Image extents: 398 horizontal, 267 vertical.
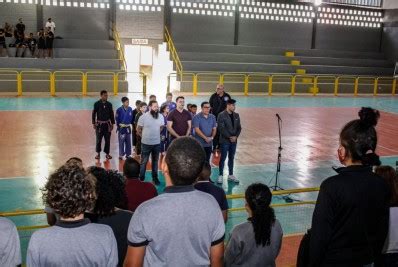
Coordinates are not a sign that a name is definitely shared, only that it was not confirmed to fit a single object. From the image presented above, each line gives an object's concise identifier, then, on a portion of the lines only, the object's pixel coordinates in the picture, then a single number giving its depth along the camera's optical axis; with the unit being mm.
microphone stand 9216
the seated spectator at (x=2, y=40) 25578
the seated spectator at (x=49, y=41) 26547
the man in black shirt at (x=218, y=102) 13133
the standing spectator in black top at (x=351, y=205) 3197
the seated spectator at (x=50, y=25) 27000
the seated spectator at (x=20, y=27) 26259
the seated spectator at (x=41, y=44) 26336
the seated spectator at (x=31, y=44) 26697
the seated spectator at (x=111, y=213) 3695
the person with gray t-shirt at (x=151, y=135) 10156
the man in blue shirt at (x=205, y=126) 10477
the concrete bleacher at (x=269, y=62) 30469
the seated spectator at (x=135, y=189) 5363
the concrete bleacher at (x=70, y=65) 25422
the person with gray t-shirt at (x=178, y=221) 2760
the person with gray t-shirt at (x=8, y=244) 3236
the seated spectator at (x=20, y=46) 26344
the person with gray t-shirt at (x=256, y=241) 3924
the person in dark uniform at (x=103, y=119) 11836
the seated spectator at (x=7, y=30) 26500
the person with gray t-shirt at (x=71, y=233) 2770
